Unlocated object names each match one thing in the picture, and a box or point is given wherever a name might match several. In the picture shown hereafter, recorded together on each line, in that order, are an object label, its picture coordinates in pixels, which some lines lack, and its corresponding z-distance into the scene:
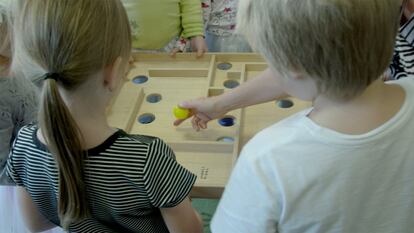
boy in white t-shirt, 0.47
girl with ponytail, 0.59
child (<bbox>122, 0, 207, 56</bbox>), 1.40
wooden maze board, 0.91
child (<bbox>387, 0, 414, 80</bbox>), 0.88
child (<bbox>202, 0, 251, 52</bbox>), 1.63
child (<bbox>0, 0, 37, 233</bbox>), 0.91
